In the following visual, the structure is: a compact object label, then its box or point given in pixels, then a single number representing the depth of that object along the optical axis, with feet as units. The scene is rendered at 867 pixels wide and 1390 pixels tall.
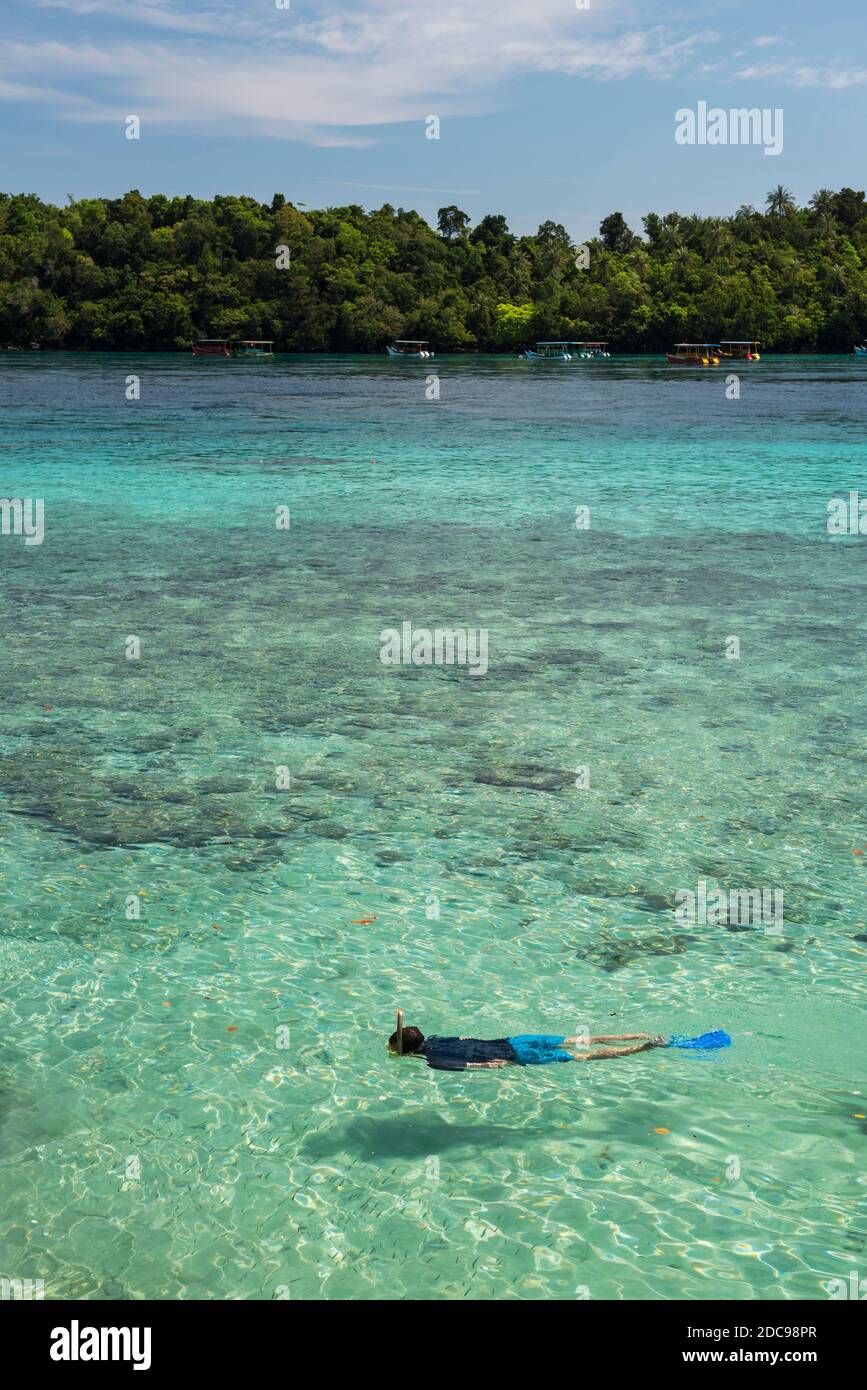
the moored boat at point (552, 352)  465.06
